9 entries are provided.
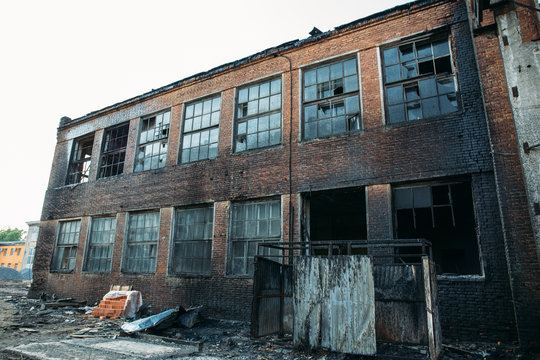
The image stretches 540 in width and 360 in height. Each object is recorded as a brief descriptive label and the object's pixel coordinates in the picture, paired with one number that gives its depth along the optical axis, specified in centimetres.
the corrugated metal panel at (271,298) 637
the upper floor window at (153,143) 1240
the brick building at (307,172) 707
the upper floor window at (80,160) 1512
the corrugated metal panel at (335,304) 554
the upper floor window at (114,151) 1367
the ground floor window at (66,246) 1370
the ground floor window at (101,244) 1253
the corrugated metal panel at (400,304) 604
